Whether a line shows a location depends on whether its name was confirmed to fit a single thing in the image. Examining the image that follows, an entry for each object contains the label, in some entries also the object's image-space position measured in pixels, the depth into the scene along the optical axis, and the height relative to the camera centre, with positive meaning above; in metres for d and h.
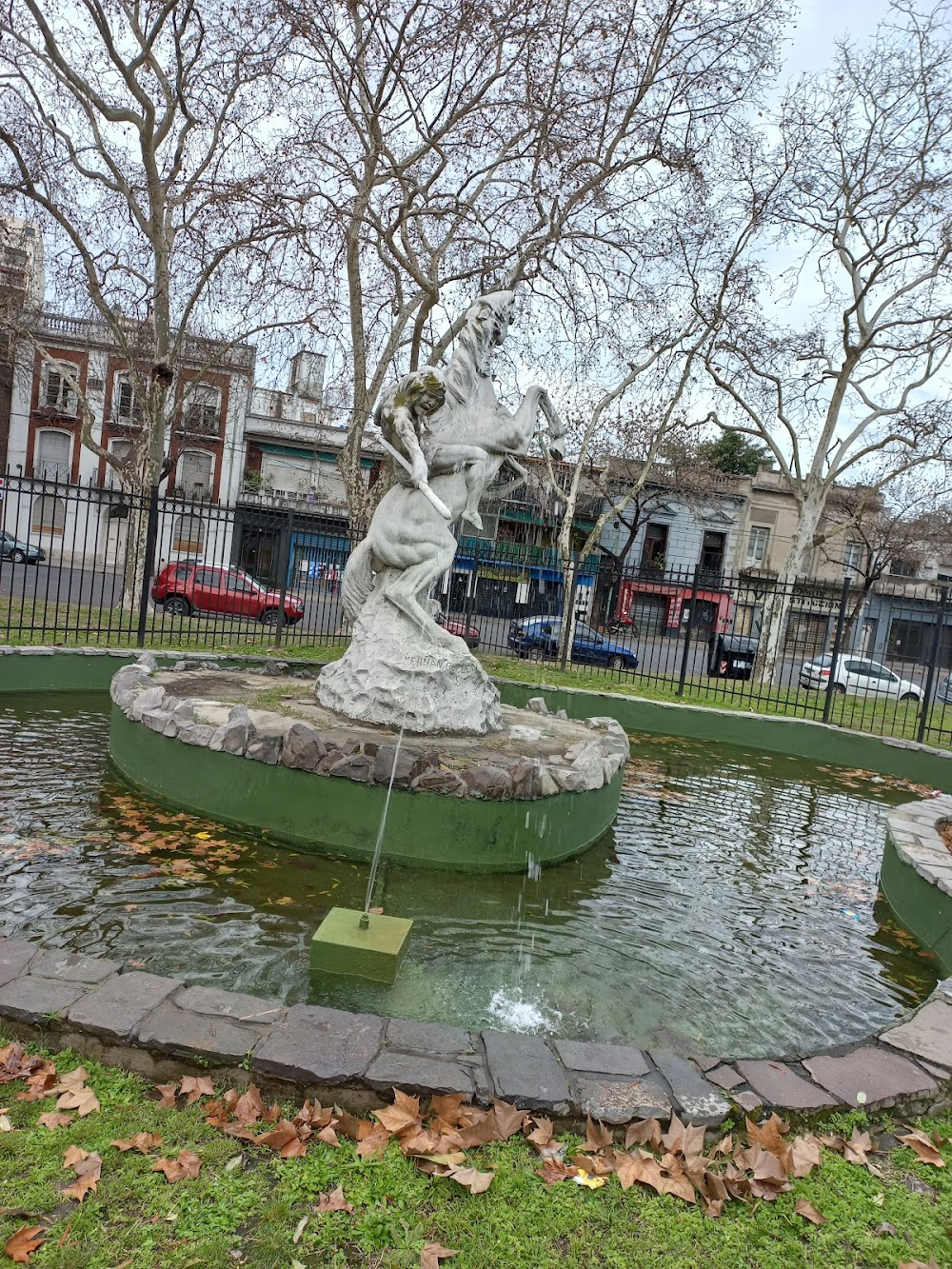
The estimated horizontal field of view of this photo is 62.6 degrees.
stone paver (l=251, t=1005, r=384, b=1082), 2.47 -1.60
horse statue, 6.05 +0.25
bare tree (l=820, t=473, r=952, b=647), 31.39 +4.05
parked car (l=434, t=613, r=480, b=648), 15.49 -1.20
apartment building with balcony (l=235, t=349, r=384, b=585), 32.56 +4.05
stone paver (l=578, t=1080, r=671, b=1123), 2.47 -1.62
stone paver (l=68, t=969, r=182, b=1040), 2.54 -1.59
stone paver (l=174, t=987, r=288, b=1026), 2.71 -1.60
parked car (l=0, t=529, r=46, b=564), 24.72 -0.81
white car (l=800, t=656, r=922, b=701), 19.22 -1.48
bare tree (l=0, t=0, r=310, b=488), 13.23 +6.34
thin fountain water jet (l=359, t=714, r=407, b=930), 3.48 -1.57
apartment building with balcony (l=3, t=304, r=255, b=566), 29.67 +4.17
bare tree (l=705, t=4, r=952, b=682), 17.00 +6.11
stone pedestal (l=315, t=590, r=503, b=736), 6.01 -0.89
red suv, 16.80 -1.08
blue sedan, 17.33 -1.34
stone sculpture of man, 5.99 +1.04
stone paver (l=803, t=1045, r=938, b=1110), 2.74 -1.63
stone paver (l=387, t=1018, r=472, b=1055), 2.67 -1.61
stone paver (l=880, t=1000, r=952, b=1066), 3.02 -1.62
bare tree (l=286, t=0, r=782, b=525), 12.94 +7.29
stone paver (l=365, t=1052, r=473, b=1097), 2.47 -1.61
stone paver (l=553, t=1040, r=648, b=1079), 2.68 -1.62
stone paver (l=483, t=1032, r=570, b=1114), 2.49 -1.61
